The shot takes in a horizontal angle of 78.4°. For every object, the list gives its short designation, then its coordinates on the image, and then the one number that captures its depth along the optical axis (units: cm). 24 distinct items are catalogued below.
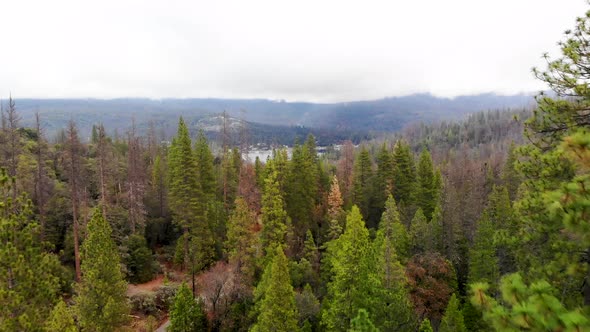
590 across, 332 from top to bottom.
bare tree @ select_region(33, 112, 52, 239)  2991
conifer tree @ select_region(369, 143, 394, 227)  4572
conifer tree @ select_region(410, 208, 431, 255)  3045
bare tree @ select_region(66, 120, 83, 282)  2988
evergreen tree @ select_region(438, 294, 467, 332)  1923
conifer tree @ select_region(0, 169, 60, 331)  1189
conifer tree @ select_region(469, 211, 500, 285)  2611
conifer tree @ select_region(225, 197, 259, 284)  2697
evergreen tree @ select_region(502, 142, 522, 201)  4597
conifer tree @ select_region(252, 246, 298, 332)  1934
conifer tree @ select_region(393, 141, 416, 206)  4678
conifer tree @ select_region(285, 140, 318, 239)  3889
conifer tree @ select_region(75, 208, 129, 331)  1916
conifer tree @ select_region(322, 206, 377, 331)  1895
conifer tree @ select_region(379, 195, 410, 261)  3000
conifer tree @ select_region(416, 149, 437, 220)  4388
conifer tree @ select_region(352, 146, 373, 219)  4475
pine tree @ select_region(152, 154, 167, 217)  4406
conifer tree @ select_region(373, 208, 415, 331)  1877
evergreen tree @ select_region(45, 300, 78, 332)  1634
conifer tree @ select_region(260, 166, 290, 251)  2944
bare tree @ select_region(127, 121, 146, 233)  3654
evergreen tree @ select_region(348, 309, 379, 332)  1243
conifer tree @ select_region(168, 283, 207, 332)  2289
